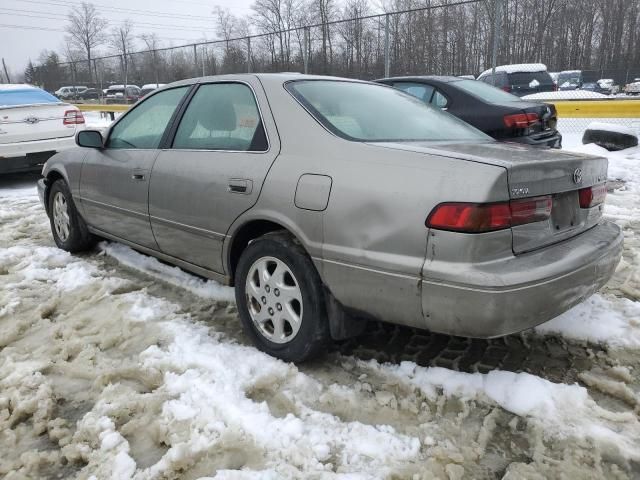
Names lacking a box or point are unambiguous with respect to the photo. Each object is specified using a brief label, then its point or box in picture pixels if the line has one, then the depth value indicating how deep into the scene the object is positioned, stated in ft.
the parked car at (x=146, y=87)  74.63
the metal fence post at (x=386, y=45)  40.81
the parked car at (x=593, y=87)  68.34
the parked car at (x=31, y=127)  24.16
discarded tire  30.66
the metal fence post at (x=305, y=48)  46.83
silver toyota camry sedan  6.81
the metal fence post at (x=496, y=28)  33.50
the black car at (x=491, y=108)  19.84
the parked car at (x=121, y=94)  72.37
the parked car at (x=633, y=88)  58.65
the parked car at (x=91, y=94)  78.26
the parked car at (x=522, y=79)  42.27
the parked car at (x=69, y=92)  84.94
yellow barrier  32.65
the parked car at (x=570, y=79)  68.33
